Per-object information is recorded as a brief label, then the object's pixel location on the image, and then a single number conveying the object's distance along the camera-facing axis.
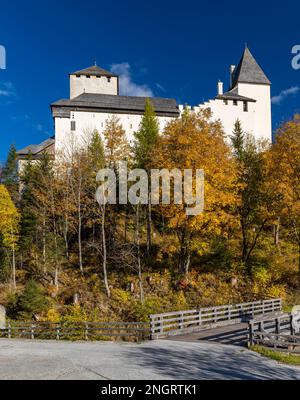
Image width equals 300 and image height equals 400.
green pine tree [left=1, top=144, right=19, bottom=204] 38.66
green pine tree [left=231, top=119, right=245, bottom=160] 32.94
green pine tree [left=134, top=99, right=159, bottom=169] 34.04
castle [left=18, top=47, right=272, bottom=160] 52.47
